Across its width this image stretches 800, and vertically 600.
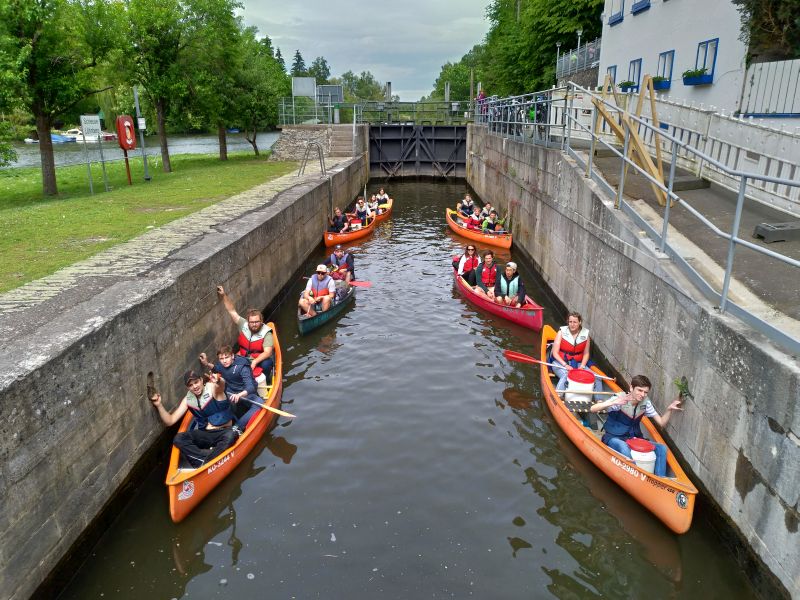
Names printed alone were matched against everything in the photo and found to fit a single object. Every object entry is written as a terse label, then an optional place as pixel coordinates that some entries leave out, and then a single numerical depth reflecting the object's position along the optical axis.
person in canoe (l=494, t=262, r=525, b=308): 12.24
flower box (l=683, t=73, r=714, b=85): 14.38
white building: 11.89
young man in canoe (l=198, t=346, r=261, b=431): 7.96
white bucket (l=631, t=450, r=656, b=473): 6.46
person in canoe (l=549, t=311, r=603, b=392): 8.89
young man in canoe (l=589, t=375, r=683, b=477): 6.73
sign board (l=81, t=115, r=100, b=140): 16.98
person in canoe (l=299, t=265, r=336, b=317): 12.01
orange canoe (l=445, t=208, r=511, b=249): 18.81
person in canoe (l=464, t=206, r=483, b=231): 20.41
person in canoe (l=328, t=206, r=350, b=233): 20.00
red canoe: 11.85
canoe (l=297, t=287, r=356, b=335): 11.74
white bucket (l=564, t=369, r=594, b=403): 8.14
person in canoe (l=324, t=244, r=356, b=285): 13.83
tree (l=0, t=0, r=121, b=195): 14.46
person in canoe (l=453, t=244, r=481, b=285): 14.15
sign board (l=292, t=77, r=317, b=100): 35.62
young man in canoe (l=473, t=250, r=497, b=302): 13.24
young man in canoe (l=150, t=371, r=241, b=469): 6.91
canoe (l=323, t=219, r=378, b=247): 19.56
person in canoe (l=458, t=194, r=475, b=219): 22.32
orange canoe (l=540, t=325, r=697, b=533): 5.90
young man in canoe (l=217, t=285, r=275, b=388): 8.99
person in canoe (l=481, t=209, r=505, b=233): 19.61
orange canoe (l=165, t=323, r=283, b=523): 6.26
